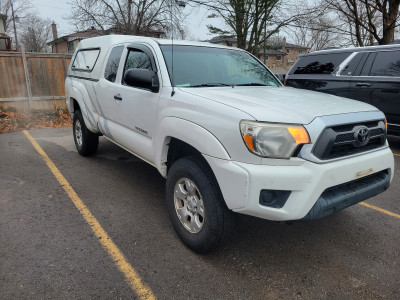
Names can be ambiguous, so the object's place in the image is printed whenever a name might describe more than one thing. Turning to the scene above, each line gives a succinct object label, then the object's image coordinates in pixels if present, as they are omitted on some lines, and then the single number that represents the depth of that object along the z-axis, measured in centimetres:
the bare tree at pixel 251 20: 2155
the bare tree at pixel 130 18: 2367
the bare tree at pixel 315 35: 2370
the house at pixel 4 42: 2929
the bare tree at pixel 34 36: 5053
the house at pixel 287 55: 5739
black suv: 588
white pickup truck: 225
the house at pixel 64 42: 4231
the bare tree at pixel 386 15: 1305
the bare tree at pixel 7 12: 4739
